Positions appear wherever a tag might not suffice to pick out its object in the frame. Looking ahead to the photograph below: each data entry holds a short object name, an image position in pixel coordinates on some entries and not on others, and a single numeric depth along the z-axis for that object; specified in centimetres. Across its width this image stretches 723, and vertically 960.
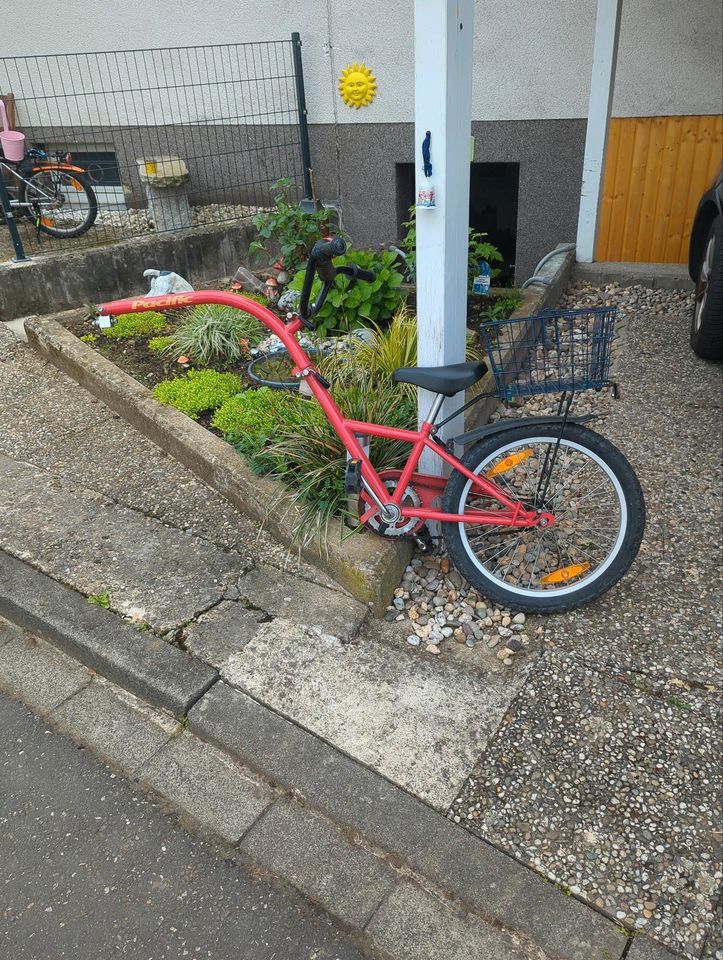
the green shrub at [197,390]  399
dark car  423
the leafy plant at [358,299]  450
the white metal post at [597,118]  530
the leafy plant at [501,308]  480
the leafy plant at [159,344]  467
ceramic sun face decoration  663
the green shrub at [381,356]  376
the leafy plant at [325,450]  312
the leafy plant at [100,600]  299
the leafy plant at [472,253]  476
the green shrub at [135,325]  492
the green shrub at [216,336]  455
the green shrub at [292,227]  505
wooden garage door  553
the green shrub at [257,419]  347
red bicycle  264
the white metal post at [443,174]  248
